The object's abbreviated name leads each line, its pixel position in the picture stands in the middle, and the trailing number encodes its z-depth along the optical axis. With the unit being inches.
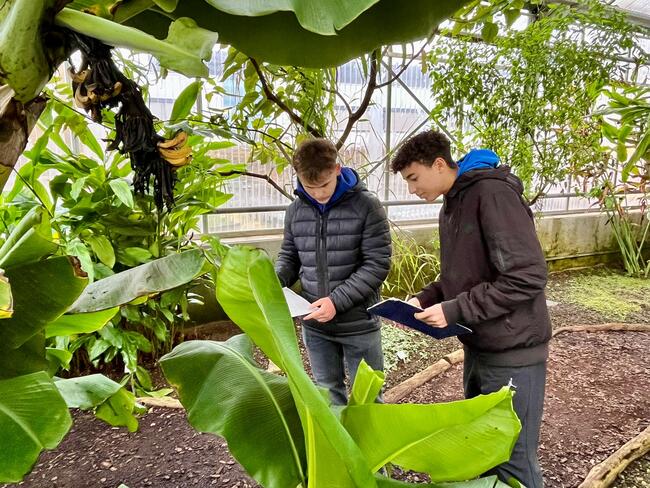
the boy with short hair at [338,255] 55.8
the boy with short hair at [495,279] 41.8
